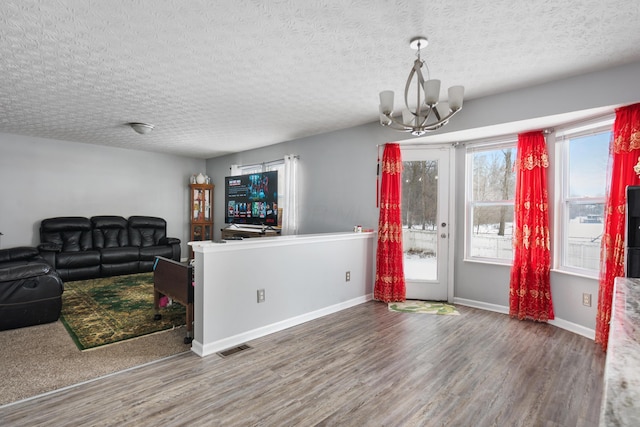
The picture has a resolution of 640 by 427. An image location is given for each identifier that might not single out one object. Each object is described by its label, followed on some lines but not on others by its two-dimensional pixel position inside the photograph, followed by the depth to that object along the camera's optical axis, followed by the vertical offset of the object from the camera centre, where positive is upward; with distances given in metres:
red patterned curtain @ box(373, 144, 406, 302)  4.32 -0.31
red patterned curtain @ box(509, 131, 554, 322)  3.53 -0.26
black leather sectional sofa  5.37 -0.68
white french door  4.32 -0.13
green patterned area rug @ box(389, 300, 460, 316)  3.92 -1.16
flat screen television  5.62 +0.18
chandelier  2.10 +0.71
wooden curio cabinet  7.39 -0.04
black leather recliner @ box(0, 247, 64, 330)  3.17 -0.86
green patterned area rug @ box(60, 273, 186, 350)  3.10 -1.17
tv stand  5.86 -0.40
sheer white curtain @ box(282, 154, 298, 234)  5.58 +0.24
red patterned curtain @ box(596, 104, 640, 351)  2.73 +0.09
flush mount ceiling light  4.64 +1.12
